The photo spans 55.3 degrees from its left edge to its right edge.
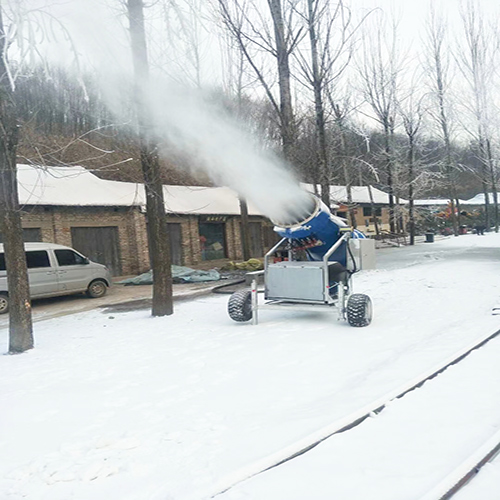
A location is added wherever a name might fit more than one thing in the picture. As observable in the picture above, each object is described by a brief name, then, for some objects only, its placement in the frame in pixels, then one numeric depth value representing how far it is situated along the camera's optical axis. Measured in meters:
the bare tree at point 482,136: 29.62
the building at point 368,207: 42.73
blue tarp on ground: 17.24
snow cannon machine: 7.94
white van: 13.38
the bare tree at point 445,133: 33.50
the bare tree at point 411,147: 30.61
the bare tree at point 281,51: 12.84
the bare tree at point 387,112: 29.81
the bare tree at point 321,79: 14.91
